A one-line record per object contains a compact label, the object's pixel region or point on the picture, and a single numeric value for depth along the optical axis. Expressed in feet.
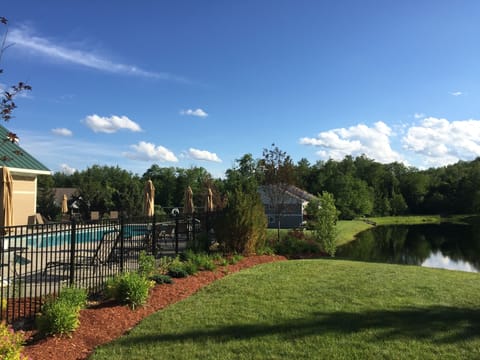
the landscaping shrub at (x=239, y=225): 37.73
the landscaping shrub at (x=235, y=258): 34.44
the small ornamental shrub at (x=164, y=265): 27.71
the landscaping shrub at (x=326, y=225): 60.82
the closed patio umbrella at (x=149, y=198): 57.24
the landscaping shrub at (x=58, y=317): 15.94
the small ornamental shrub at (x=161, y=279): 24.99
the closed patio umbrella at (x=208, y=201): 65.01
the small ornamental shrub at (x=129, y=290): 20.52
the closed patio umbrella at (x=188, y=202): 64.28
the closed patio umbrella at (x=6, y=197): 34.40
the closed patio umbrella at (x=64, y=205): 90.18
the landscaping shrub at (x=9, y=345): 11.07
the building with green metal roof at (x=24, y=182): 59.16
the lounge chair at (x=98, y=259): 26.27
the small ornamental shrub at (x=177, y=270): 27.17
